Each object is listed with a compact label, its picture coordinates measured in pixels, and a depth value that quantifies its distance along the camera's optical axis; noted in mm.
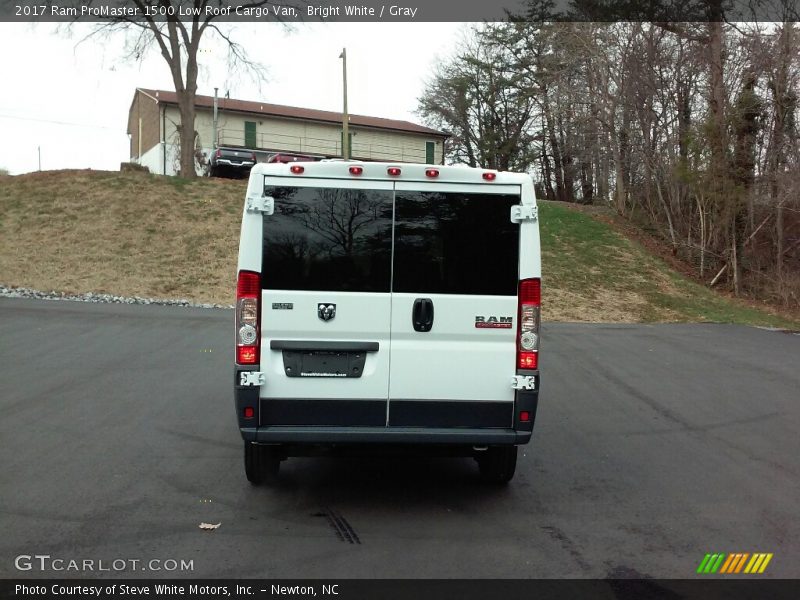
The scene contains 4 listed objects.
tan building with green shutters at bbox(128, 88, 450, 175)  49875
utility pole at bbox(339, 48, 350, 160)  32575
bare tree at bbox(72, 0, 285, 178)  33812
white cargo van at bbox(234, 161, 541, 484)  5379
